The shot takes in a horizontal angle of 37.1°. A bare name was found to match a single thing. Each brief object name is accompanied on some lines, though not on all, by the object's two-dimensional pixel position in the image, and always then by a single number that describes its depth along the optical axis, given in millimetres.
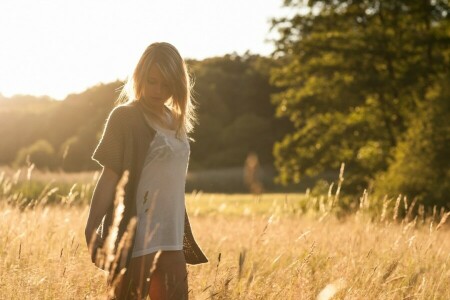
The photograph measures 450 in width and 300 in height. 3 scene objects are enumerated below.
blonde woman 2982
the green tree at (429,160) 14492
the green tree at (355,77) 19266
